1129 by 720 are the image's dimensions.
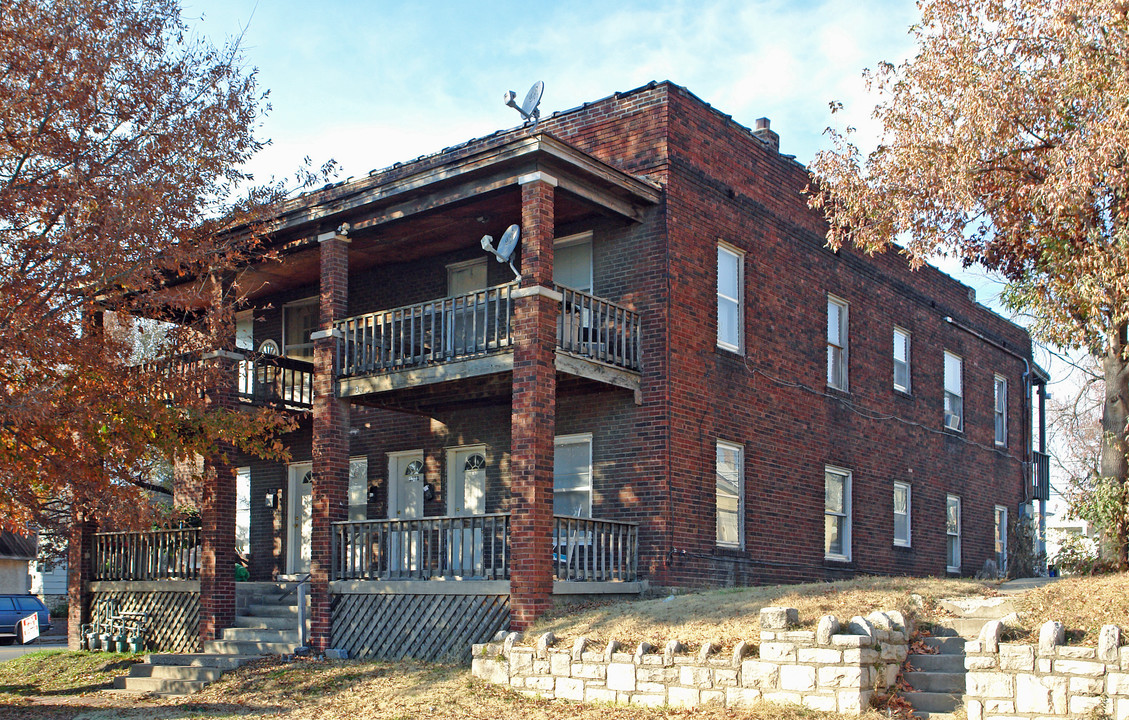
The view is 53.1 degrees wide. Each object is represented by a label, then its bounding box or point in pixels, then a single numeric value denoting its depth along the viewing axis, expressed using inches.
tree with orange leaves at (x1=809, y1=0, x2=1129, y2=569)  545.3
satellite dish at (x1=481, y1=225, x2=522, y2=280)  603.8
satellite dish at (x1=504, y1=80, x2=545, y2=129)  674.8
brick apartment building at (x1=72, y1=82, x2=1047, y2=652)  596.7
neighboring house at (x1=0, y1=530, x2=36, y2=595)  1584.6
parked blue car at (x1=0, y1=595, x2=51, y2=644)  1184.2
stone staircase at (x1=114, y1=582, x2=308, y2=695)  597.6
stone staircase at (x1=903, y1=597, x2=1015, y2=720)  418.6
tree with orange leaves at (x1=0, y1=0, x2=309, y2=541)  511.5
